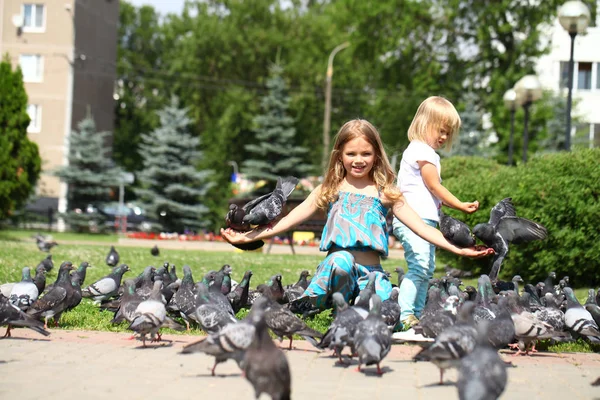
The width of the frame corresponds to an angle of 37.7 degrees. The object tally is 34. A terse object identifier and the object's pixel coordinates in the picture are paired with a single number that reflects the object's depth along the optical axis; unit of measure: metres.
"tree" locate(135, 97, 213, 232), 34.91
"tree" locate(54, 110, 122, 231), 37.31
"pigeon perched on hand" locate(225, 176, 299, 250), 7.42
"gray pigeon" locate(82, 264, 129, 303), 10.22
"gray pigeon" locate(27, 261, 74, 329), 8.15
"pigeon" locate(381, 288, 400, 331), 7.47
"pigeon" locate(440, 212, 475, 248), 7.17
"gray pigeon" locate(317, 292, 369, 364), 6.29
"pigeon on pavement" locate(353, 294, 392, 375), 5.97
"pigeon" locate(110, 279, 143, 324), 8.04
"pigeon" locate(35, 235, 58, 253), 19.84
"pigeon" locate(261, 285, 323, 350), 7.11
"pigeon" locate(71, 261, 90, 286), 10.08
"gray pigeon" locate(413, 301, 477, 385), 5.69
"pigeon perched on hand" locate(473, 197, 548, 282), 8.30
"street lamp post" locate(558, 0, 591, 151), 17.44
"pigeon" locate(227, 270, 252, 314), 8.95
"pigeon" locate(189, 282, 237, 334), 6.90
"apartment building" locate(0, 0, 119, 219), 44.19
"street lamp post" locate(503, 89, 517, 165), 26.36
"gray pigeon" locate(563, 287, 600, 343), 7.83
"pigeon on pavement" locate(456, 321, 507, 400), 4.75
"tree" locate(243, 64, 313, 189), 39.53
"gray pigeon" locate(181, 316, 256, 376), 5.61
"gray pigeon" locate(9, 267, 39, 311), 7.98
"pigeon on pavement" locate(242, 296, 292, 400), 4.77
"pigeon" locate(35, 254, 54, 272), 12.62
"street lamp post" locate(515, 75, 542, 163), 22.75
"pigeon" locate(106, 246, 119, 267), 15.85
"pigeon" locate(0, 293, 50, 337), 7.29
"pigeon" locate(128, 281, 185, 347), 7.14
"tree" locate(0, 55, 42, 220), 25.95
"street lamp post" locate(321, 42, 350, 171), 39.78
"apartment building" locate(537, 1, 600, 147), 47.12
